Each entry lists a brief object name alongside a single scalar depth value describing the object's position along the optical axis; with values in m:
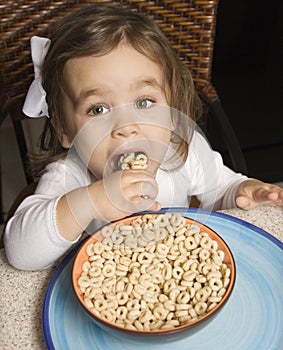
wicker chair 1.36
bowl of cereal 0.71
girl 0.96
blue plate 0.73
